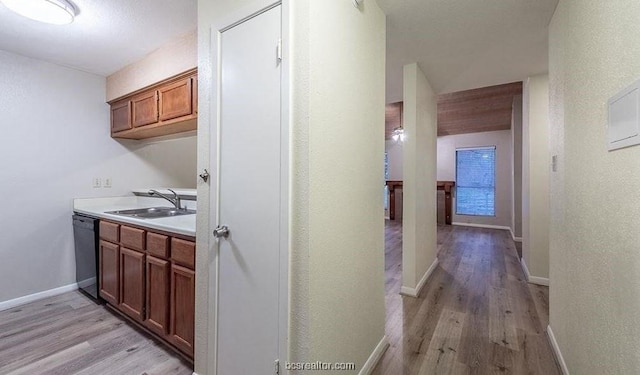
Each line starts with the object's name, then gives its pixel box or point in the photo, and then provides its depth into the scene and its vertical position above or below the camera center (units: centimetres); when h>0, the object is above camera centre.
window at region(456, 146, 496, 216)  673 +16
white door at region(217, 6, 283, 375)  124 -4
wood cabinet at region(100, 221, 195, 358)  171 -68
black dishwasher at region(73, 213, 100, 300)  258 -65
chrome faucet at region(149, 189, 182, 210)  282 -13
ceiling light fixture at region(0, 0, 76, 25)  171 +114
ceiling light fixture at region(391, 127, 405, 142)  544 +110
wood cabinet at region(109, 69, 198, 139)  231 +73
